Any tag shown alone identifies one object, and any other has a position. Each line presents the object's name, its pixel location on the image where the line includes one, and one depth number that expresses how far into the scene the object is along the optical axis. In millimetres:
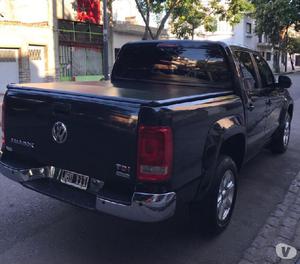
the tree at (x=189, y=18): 14246
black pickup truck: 2170
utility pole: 10375
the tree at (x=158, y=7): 13281
